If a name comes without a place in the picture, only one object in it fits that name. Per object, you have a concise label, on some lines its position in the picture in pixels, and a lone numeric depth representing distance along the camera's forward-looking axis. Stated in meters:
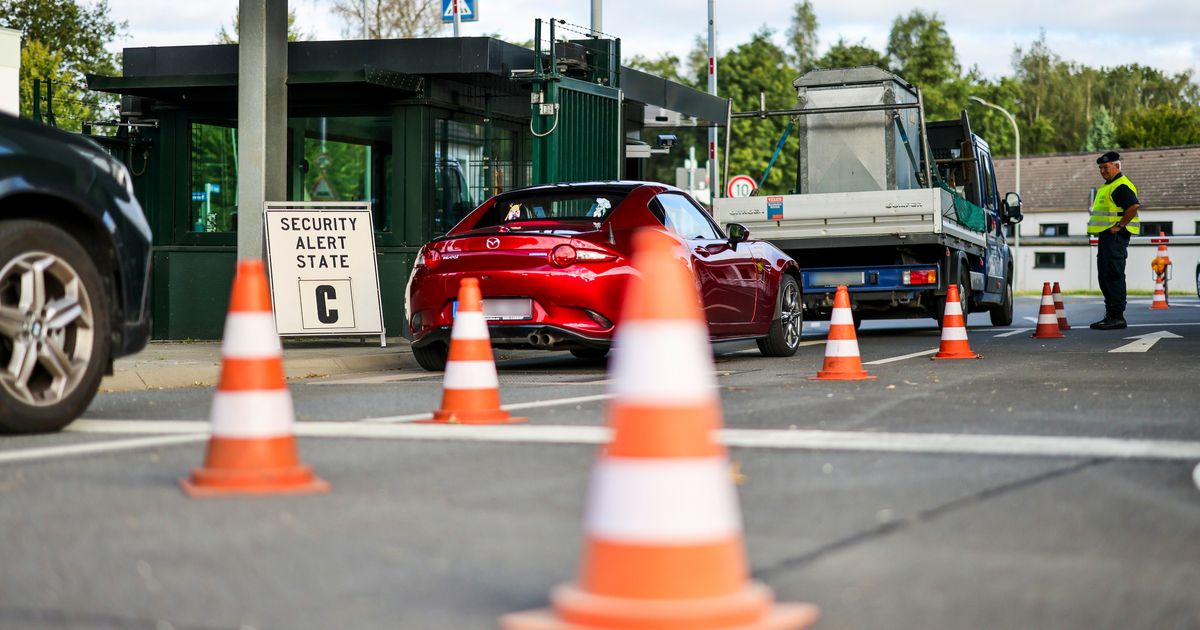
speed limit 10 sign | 31.91
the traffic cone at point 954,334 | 12.70
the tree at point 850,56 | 79.50
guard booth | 16.02
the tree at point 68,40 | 46.13
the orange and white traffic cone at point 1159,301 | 29.19
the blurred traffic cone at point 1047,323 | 16.92
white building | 74.12
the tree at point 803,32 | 85.69
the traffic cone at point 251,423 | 4.96
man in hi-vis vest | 18.05
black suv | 6.45
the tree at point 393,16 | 48.91
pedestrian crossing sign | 31.22
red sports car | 10.97
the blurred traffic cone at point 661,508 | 2.93
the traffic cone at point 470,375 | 7.27
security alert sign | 13.83
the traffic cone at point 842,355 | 10.46
